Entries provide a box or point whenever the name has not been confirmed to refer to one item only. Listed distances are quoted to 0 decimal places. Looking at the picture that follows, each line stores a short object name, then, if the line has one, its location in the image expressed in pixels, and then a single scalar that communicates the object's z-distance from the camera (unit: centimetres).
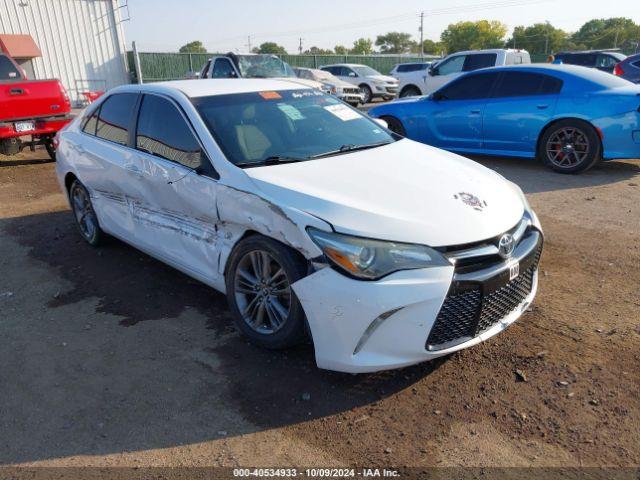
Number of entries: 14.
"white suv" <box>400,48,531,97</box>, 1539
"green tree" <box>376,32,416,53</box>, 13029
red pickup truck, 904
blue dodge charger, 727
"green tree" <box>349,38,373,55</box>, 12641
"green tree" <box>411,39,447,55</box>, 10596
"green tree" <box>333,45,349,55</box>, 11931
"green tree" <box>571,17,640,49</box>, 9456
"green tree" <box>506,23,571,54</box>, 9625
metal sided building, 1709
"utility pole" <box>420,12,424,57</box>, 8469
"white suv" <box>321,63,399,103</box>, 2119
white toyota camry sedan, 271
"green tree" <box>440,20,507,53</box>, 9625
